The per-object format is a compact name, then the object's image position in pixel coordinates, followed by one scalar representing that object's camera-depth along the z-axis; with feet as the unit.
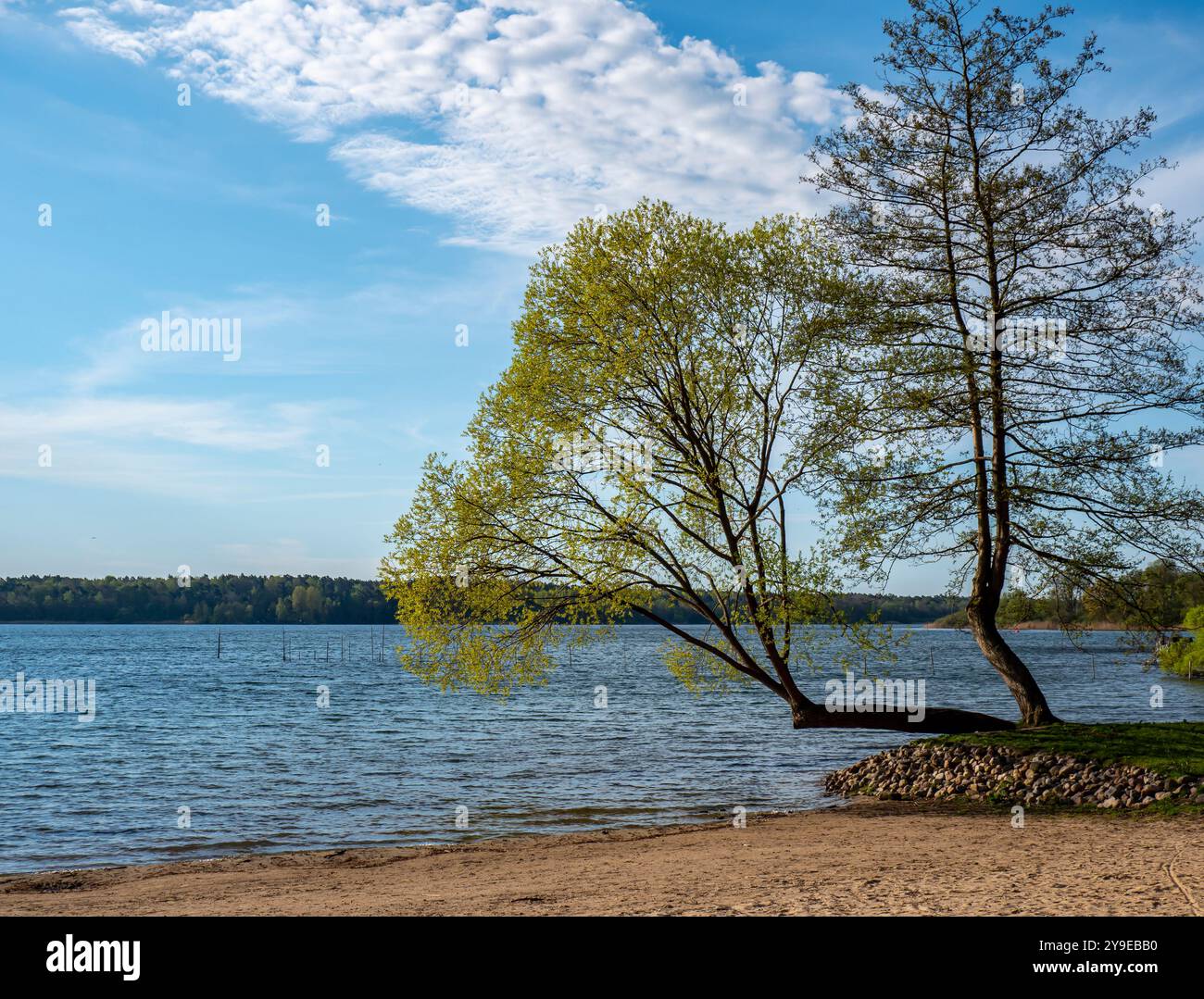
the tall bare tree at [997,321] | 80.23
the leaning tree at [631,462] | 78.95
